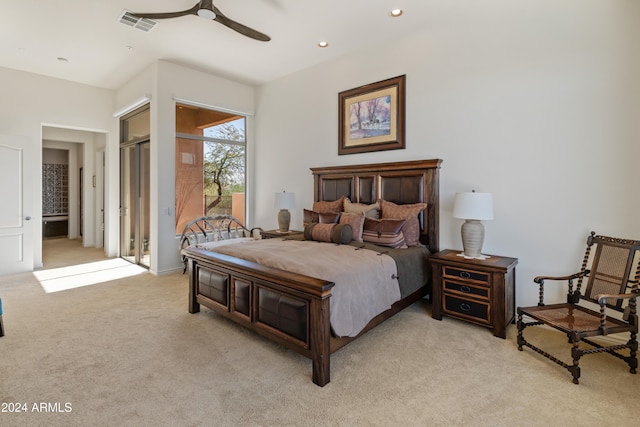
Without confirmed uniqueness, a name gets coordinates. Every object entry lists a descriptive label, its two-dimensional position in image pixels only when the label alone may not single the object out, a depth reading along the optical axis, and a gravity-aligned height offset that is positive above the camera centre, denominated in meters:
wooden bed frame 2.13 -0.64
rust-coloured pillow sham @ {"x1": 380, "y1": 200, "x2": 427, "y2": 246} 3.59 -0.09
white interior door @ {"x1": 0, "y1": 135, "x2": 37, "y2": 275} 4.89 +0.01
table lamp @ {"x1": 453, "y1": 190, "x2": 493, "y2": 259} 3.05 -0.07
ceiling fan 2.89 +1.87
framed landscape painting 4.05 +1.26
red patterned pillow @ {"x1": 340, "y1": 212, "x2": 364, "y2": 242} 3.68 -0.17
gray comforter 2.29 -0.51
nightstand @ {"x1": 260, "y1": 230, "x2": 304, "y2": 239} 4.78 -0.41
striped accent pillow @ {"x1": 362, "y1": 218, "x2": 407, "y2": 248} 3.44 -0.28
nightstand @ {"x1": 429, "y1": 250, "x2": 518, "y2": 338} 2.82 -0.78
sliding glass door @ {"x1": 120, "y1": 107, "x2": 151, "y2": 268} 5.54 +0.40
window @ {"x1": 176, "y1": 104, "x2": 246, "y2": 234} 5.19 +0.79
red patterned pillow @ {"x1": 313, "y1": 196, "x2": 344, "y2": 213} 4.37 +0.03
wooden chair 2.19 -0.77
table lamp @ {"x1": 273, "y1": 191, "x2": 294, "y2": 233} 5.00 +0.03
